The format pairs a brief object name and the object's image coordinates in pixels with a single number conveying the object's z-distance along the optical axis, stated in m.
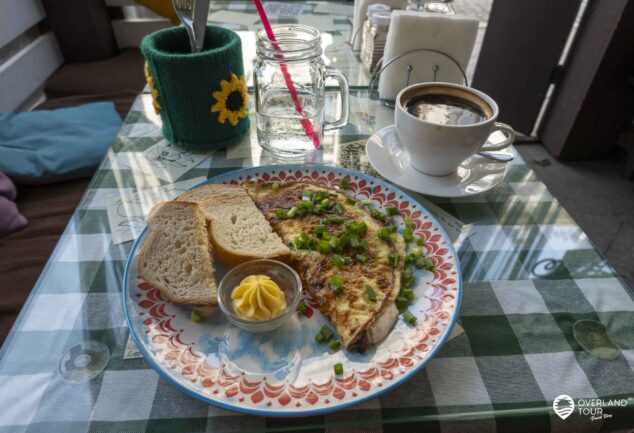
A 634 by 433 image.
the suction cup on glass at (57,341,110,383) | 0.73
